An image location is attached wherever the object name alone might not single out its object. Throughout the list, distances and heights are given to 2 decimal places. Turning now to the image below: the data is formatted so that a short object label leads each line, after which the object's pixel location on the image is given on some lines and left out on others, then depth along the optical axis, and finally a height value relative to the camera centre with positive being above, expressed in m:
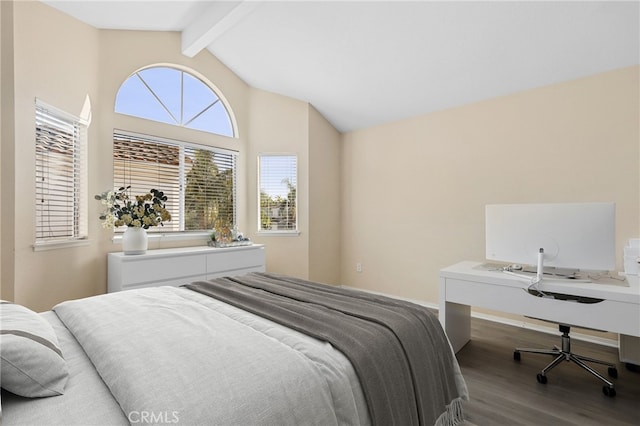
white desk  1.86 -0.60
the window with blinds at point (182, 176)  3.40 +0.43
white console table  2.86 -0.55
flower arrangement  2.94 +0.02
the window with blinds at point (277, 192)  4.35 +0.27
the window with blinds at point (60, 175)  2.52 +0.32
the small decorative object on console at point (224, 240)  3.77 -0.34
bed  0.83 -0.49
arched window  3.44 +1.33
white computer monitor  2.03 -0.16
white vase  3.01 -0.28
